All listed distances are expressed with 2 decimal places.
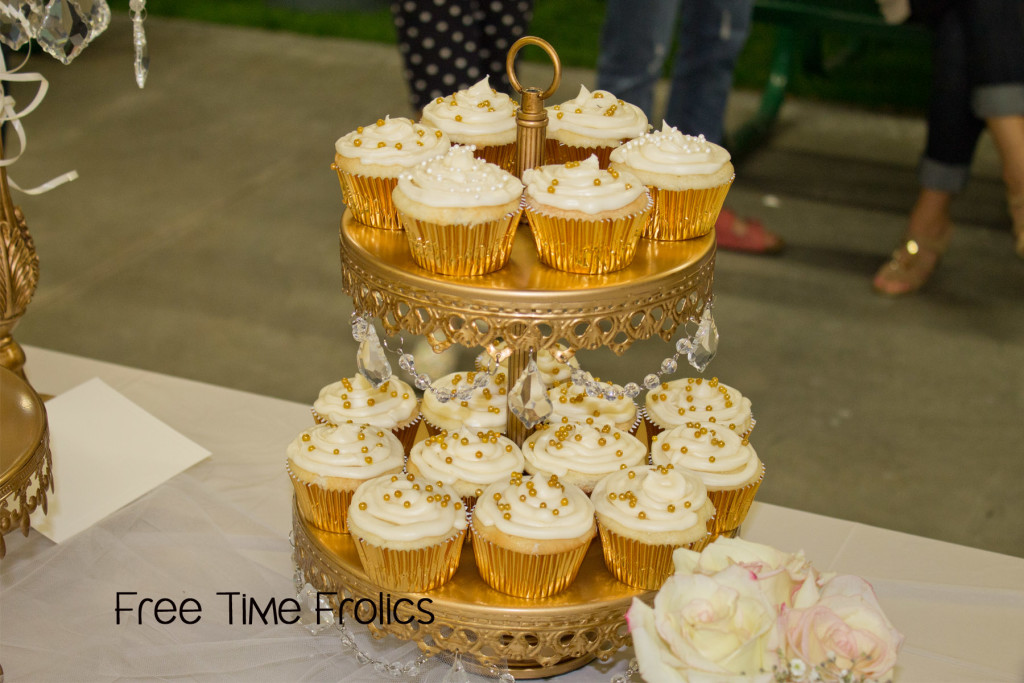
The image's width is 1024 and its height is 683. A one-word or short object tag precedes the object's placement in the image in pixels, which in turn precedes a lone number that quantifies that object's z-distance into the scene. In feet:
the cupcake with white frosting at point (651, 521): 3.77
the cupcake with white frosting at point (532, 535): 3.70
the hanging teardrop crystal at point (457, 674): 3.96
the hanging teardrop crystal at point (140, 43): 4.25
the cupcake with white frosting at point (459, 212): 3.57
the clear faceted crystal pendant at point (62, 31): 4.19
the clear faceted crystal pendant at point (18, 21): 4.21
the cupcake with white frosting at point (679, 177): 3.91
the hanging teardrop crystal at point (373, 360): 3.80
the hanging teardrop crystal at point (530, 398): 3.71
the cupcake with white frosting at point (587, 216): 3.62
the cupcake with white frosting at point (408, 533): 3.70
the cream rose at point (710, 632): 2.75
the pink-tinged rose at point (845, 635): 2.76
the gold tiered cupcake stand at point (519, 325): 3.54
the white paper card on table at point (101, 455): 4.89
